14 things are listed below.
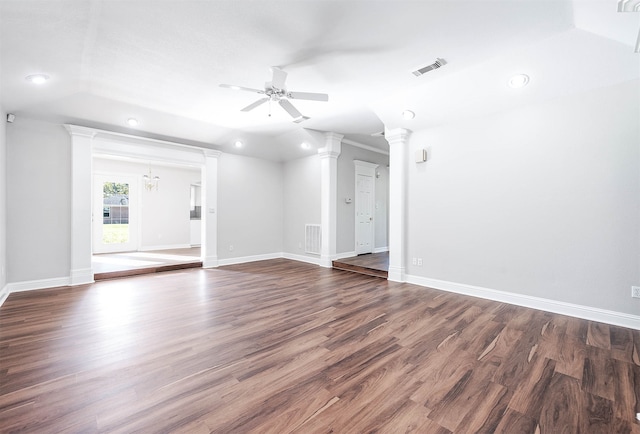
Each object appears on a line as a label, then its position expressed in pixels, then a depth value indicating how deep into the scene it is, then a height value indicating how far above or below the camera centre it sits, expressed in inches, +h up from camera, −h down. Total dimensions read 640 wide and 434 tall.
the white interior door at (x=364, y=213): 277.6 +1.9
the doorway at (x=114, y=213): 303.3 +1.0
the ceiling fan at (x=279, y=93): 116.0 +53.9
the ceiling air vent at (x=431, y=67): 120.7 +65.6
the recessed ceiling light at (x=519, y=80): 126.1 +61.4
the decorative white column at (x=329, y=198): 246.1 +15.0
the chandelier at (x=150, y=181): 322.3 +37.8
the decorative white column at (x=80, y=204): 178.9 +6.2
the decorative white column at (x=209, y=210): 240.4 +3.7
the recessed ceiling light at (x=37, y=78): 121.6 +59.4
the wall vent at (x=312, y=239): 262.1 -22.9
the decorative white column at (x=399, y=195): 188.5 +13.5
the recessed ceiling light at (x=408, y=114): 168.4 +60.8
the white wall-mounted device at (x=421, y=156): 179.5 +38.1
